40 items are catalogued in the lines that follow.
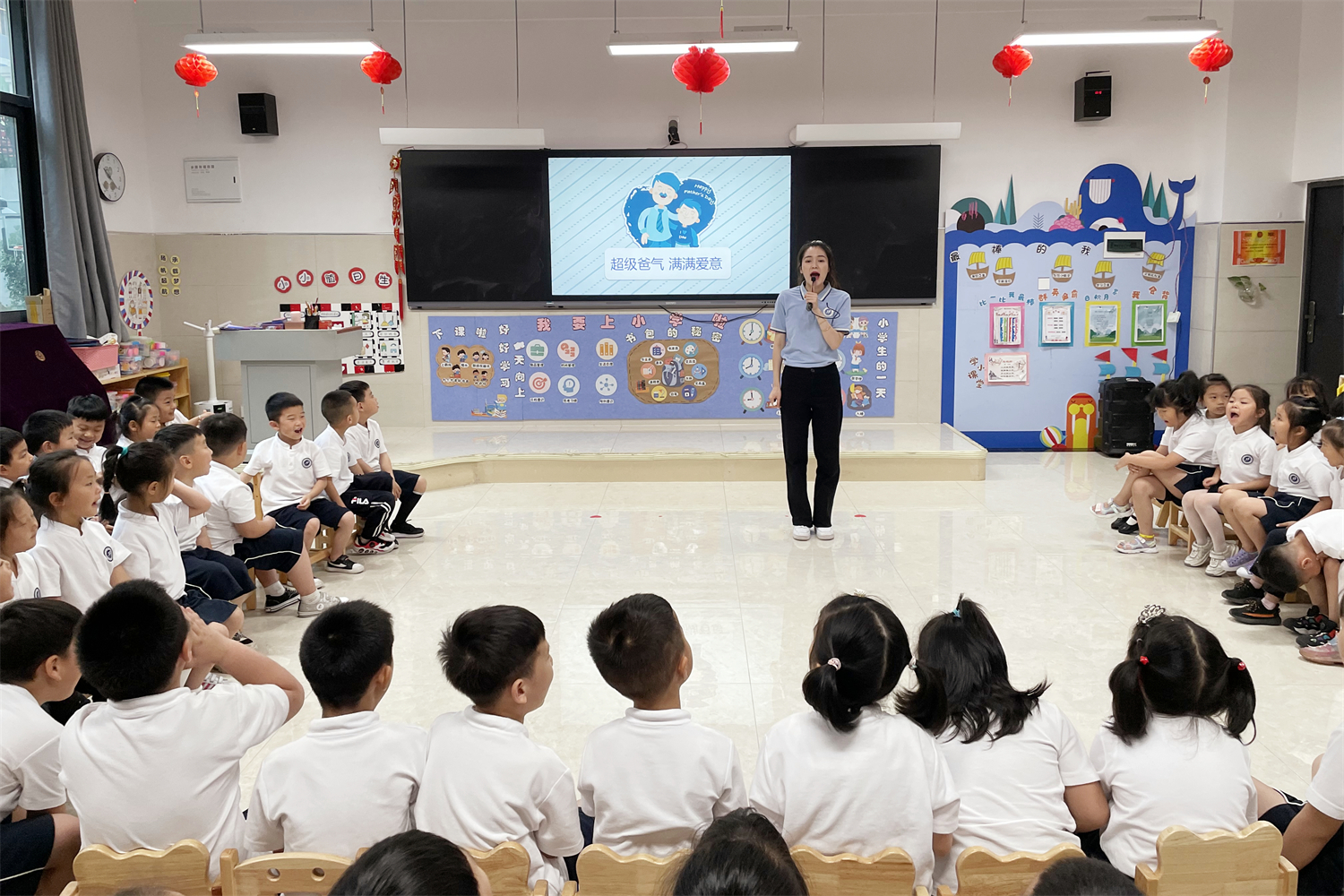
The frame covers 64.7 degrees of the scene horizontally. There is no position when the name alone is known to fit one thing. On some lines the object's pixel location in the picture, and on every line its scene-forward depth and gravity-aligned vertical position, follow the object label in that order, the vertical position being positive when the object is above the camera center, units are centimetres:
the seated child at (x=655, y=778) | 186 -83
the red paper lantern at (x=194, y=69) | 626 +143
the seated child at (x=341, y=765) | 181 -79
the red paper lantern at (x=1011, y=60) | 646 +147
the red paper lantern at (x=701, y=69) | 620 +138
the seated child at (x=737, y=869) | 115 -62
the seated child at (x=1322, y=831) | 182 -94
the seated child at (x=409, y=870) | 115 -61
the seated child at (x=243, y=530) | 407 -84
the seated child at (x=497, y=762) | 182 -79
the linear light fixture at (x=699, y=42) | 612 +154
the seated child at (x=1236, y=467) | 455 -72
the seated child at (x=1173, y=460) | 499 -75
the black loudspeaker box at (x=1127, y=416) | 753 -81
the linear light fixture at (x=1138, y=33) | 604 +152
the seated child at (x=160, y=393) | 483 -37
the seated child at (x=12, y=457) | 350 -47
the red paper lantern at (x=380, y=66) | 640 +146
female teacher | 530 -36
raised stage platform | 678 -98
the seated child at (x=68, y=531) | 295 -61
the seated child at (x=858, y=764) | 178 -78
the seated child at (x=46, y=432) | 385 -43
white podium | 671 -33
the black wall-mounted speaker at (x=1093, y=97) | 736 +141
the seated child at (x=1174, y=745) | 186 -80
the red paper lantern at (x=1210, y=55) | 617 +142
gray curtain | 643 +87
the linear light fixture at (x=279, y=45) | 615 +156
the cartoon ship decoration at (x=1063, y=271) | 769 +23
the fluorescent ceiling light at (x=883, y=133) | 712 +115
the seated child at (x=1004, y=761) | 185 -82
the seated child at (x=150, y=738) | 185 -75
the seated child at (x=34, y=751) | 198 -81
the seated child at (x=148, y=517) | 324 -63
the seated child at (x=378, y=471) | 526 -81
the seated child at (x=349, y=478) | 495 -79
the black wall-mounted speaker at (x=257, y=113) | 758 +141
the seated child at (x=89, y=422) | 425 -43
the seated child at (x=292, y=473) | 454 -70
